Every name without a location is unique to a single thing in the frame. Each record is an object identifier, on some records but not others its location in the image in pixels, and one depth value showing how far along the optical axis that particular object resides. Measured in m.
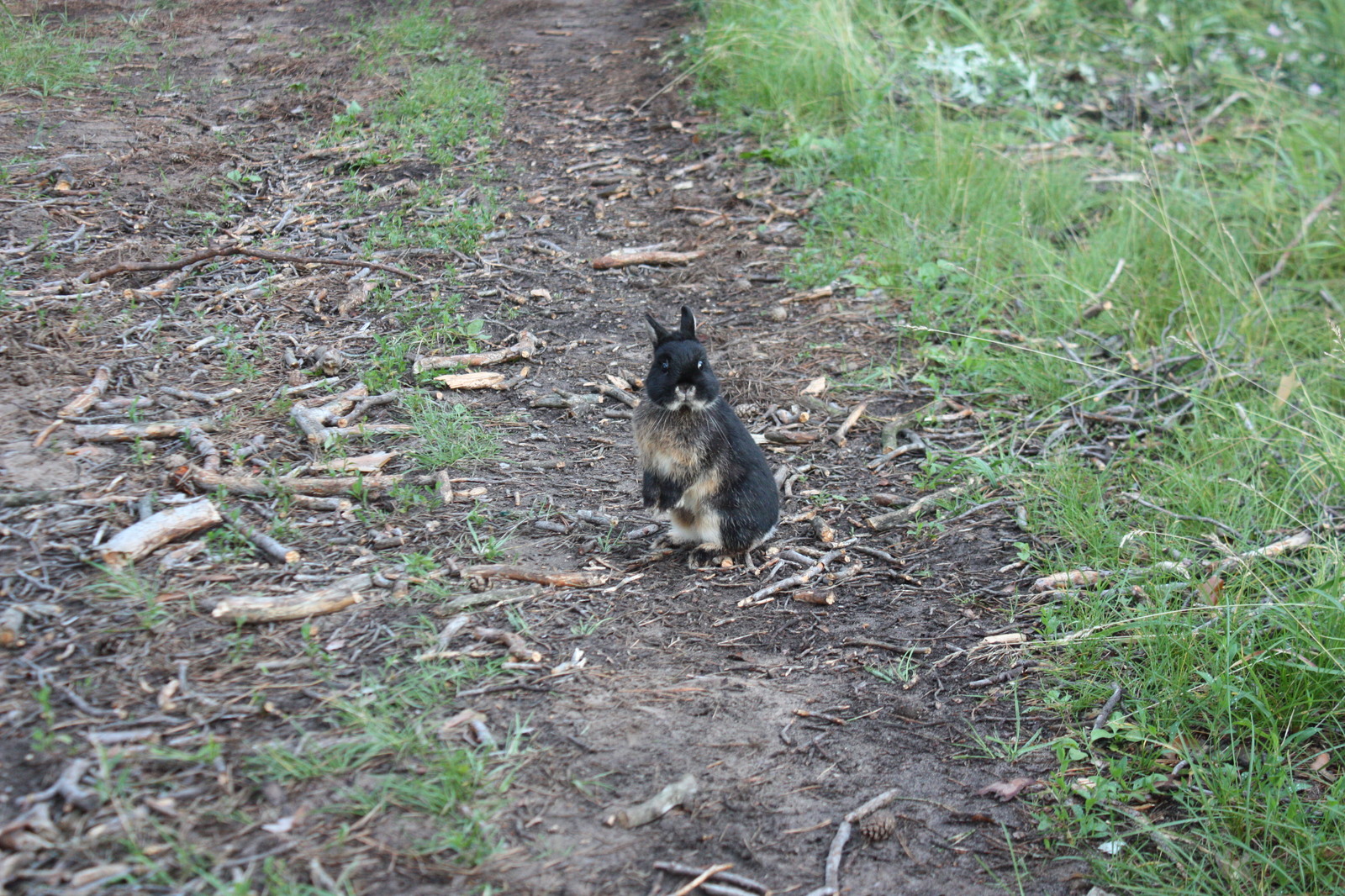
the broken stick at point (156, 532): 3.56
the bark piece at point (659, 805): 3.03
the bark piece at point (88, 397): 4.38
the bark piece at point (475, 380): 5.50
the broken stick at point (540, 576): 4.04
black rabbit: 4.52
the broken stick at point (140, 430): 4.27
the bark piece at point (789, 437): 5.64
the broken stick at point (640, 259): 7.12
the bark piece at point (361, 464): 4.50
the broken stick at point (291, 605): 3.44
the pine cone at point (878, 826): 3.16
